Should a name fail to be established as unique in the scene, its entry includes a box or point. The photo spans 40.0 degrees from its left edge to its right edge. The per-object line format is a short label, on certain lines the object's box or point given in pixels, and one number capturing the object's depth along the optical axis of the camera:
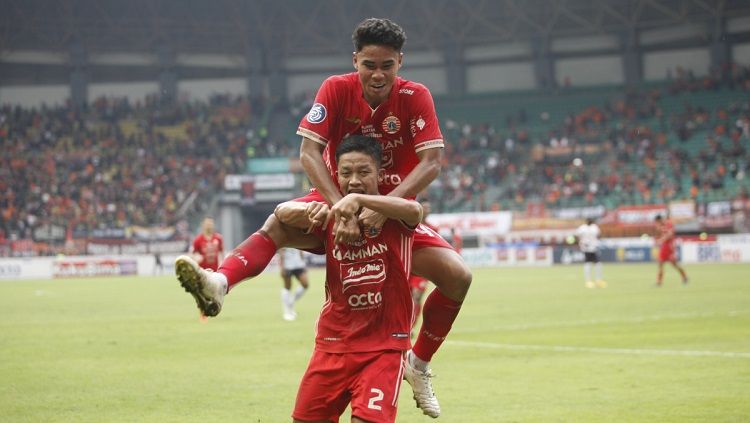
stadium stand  54.28
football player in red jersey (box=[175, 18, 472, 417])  6.16
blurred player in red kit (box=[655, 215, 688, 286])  30.53
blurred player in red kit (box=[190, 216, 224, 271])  23.34
